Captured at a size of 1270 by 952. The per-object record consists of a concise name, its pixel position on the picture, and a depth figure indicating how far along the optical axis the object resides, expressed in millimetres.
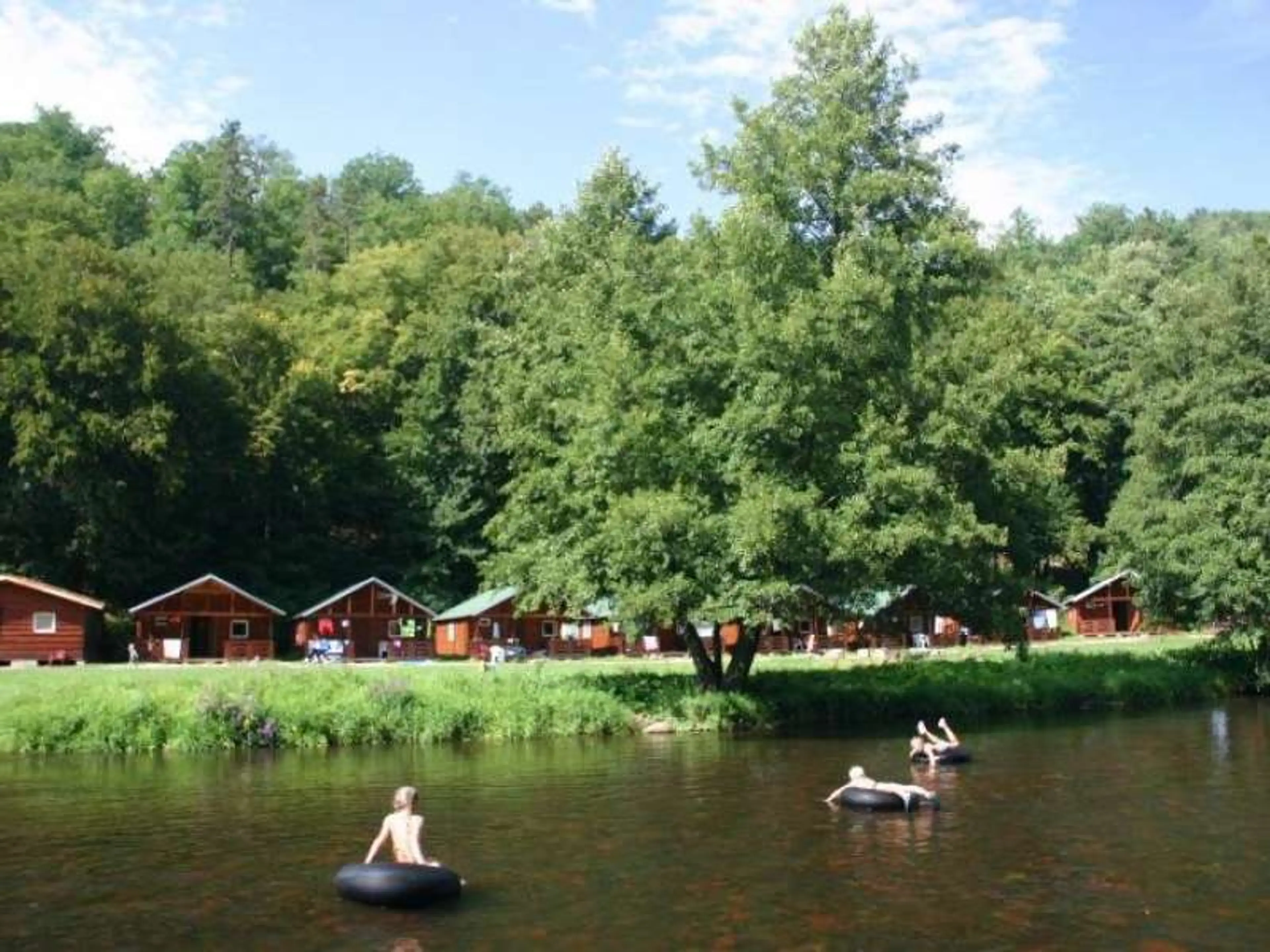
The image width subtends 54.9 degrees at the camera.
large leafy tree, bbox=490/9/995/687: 37031
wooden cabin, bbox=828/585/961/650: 39750
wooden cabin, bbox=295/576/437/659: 69375
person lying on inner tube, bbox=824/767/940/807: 23078
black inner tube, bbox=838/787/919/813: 22859
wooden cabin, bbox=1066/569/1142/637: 83750
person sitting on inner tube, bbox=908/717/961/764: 29641
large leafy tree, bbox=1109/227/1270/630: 50750
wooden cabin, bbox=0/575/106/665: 57969
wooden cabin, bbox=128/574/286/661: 64375
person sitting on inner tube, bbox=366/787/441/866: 17156
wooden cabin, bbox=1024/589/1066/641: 78562
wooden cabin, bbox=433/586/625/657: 69688
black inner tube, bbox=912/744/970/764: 29859
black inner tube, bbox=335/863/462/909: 16156
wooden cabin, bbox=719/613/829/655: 69375
